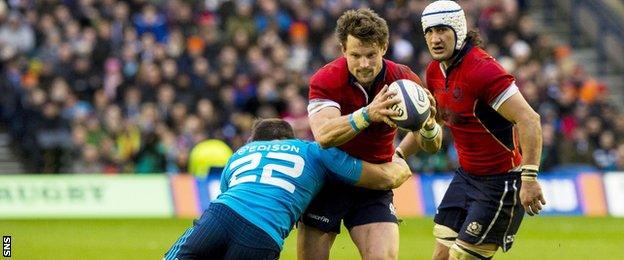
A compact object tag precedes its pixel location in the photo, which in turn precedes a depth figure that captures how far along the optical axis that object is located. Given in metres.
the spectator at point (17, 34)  46.84
